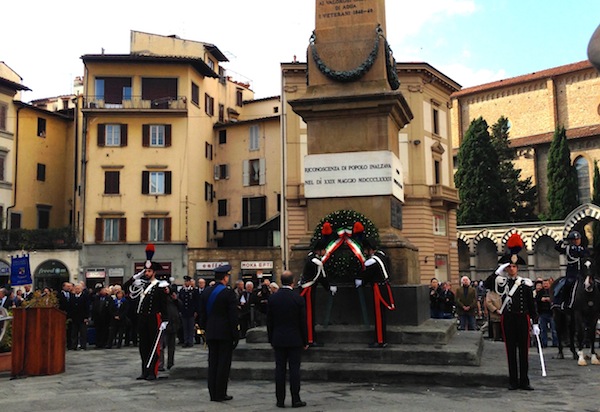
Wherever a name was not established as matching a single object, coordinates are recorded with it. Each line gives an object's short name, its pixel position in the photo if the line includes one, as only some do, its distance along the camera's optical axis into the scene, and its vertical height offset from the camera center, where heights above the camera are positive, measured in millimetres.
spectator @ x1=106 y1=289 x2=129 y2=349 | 17625 -932
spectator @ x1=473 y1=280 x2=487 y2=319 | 22430 -775
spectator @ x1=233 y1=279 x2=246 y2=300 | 18005 -167
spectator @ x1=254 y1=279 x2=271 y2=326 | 16375 -463
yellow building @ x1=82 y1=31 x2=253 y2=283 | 39812 +7395
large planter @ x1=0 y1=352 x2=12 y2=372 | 11557 -1303
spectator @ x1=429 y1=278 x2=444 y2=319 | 17172 -587
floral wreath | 10578 +614
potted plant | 11591 -998
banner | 19781 +414
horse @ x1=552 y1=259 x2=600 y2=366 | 11367 -534
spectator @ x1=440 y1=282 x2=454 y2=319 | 17219 -542
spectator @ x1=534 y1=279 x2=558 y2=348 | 15297 -813
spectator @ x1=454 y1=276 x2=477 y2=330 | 17094 -653
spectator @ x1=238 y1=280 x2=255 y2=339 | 17706 -610
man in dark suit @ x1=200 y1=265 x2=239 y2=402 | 8250 -576
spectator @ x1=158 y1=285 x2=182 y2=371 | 11112 -865
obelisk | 11258 +2646
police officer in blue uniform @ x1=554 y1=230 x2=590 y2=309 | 11383 +283
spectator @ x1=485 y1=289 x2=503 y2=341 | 14938 -1088
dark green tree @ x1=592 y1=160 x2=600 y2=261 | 41719 +6063
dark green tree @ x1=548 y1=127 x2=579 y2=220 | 51375 +7550
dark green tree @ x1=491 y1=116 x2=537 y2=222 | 54750 +7731
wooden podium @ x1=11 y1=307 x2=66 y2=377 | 11180 -930
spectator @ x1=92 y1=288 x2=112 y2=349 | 17828 -851
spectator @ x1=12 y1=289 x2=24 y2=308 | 16539 -309
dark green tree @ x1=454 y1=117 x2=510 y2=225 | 51344 +7421
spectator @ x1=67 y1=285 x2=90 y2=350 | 17375 -810
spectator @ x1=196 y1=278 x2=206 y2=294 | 16489 -37
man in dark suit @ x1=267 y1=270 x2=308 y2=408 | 7715 -595
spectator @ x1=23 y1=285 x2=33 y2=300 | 18156 -144
